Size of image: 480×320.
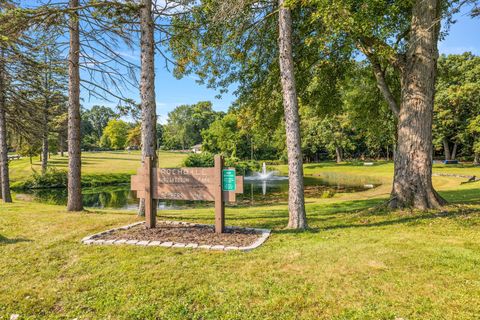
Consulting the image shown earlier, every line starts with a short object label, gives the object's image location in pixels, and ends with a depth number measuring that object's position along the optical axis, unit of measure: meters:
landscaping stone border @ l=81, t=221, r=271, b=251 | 4.37
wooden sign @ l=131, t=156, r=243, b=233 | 5.06
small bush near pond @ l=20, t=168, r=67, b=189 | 22.33
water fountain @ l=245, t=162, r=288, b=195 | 25.72
